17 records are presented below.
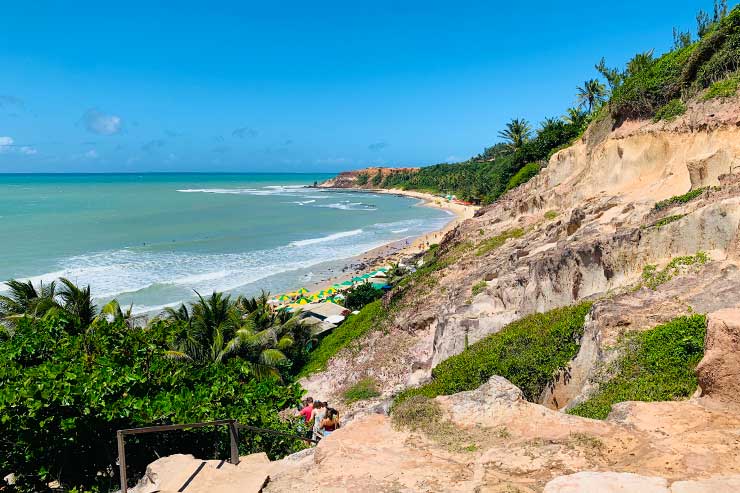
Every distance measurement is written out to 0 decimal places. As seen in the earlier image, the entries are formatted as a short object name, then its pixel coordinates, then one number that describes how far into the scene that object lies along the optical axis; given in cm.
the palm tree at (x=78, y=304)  1833
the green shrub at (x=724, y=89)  1838
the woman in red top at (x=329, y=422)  1197
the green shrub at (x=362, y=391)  1695
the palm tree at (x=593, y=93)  5143
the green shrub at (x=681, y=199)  1388
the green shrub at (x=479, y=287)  1816
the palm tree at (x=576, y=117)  5253
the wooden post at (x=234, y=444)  690
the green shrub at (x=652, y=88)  2292
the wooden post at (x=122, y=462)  573
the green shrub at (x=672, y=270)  1092
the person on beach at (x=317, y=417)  1091
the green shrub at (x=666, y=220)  1215
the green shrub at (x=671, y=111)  2100
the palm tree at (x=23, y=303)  1823
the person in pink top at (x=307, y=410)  1305
